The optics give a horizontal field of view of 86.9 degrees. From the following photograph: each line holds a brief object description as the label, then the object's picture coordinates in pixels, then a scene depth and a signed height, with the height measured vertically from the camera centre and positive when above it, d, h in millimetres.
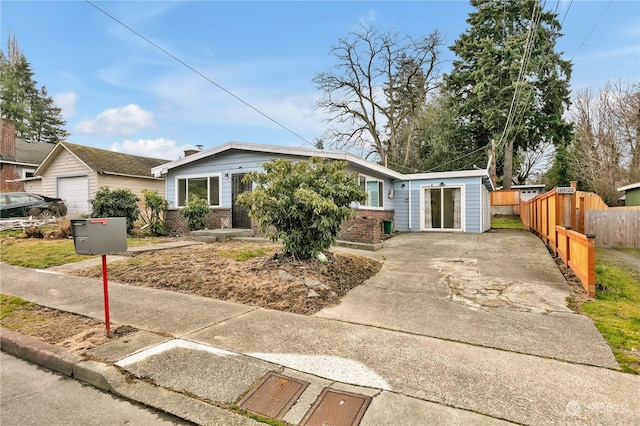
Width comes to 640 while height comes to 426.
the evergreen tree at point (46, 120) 35938 +10610
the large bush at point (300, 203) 6105 +226
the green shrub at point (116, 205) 12039 +418
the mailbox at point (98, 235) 3455 -193
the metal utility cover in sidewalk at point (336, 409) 2275 -1382
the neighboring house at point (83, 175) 17016 +2211
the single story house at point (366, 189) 11617 +1043
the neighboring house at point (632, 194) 17016 +1027
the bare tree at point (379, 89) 26672 +10363
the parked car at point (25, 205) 14008 +525
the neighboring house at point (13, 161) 20719 +3575
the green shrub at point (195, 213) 12133 +108
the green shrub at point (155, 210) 12867 +243
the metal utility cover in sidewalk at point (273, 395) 2398 -1373
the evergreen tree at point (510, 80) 24578 +10061
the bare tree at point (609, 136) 20281 +4915
